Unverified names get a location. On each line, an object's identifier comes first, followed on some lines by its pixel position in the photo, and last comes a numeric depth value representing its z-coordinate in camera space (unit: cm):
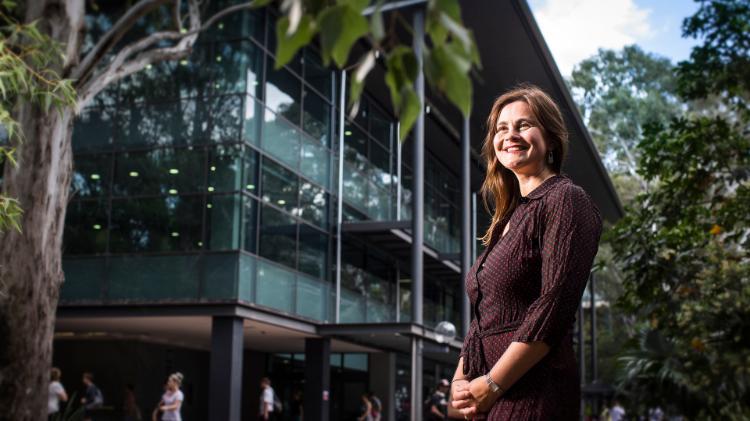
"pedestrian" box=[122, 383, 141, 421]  2294
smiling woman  212
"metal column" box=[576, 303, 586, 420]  3631
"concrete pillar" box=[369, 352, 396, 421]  3145
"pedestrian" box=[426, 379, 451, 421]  1740
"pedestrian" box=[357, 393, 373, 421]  2520
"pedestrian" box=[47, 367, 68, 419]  1692
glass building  2042
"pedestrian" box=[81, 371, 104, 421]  1885
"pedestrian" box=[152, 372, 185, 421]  1738
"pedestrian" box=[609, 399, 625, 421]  2606
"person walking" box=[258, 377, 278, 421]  2150
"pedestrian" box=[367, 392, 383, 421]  2581
